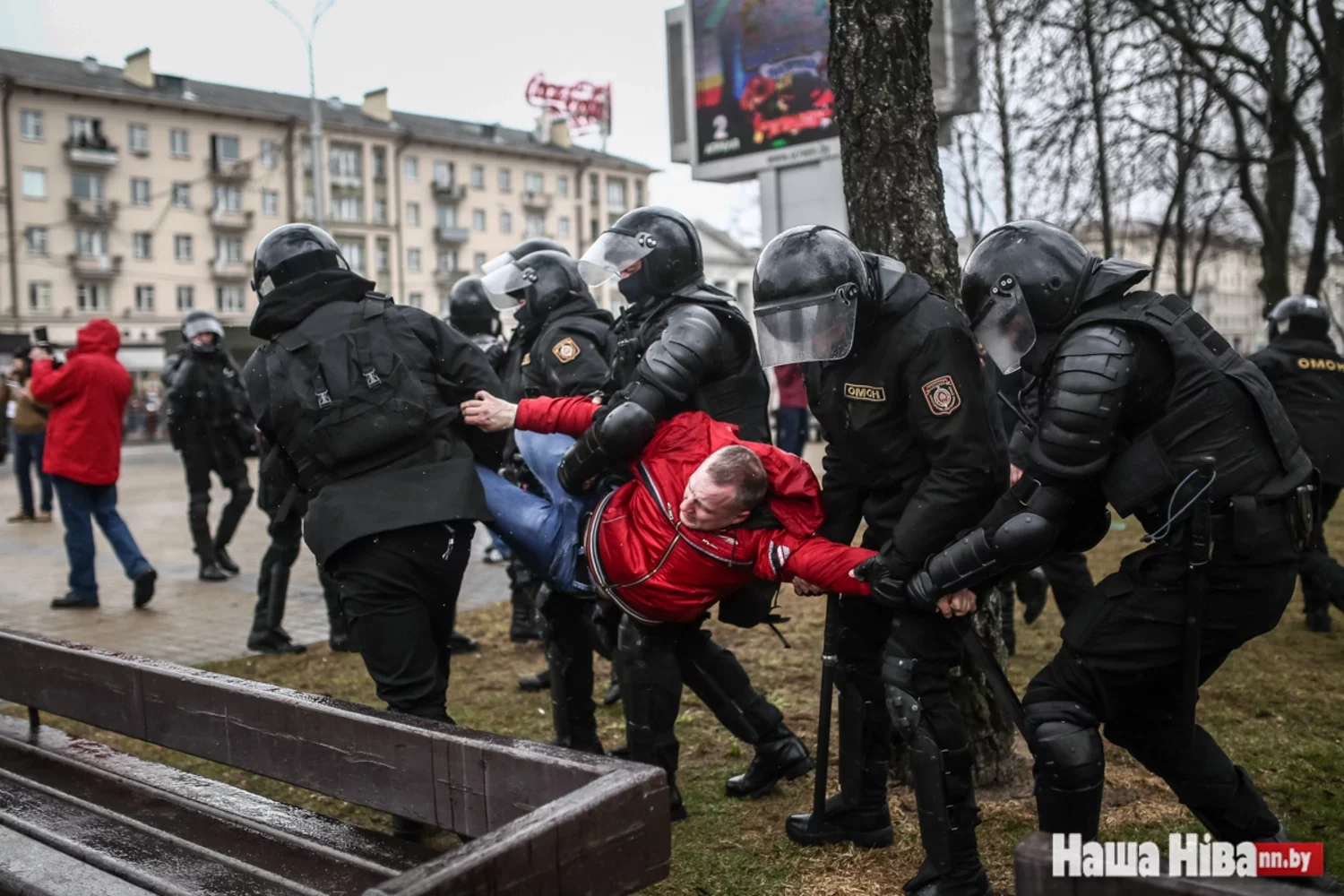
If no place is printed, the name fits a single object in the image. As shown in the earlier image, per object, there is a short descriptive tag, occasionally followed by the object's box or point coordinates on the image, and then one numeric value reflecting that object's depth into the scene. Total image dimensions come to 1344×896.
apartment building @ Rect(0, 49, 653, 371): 52.94
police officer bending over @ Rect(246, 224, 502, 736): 3.70
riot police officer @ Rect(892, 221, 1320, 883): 2.80
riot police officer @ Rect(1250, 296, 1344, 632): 6.39
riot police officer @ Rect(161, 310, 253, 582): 9.37
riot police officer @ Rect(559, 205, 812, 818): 3.84
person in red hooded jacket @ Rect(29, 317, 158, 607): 8.32
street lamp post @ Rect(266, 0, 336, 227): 24.10
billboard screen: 13.55
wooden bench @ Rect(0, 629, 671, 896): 2.08
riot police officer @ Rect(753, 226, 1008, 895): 3.22
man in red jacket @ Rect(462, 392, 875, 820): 3.53
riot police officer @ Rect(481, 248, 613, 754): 4.65
